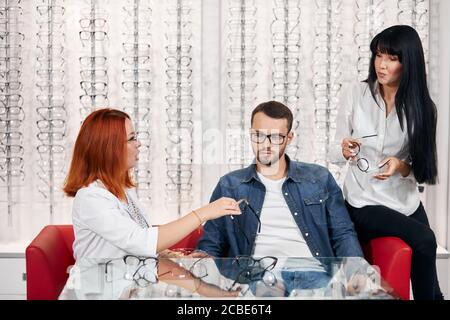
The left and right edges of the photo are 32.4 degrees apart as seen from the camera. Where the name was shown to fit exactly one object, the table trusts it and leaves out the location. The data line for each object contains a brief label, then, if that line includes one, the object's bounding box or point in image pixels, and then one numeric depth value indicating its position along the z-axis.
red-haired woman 2.74
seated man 3.22
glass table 2.28
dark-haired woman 3.23
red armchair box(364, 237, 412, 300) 3.01
